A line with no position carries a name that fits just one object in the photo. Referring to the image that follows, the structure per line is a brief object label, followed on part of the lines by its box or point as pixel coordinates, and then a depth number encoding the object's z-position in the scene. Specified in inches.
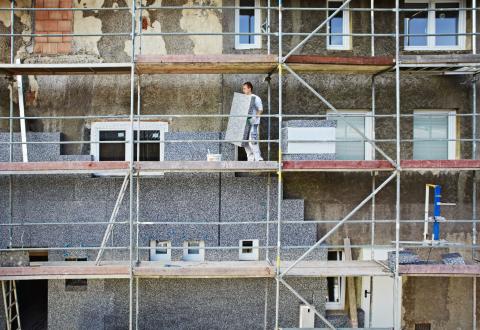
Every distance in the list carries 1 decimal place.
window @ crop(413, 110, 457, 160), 335.9
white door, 326.6
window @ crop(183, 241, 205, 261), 322.7
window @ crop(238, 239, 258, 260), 322.3
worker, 298.4
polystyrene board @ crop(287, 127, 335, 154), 298.7
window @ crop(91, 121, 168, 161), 330.0
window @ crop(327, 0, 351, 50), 335.0
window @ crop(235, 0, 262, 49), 332.5
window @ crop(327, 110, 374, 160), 332.2
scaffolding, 283.7
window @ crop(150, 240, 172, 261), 322.0
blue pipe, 315.9
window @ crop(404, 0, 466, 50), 337.7
